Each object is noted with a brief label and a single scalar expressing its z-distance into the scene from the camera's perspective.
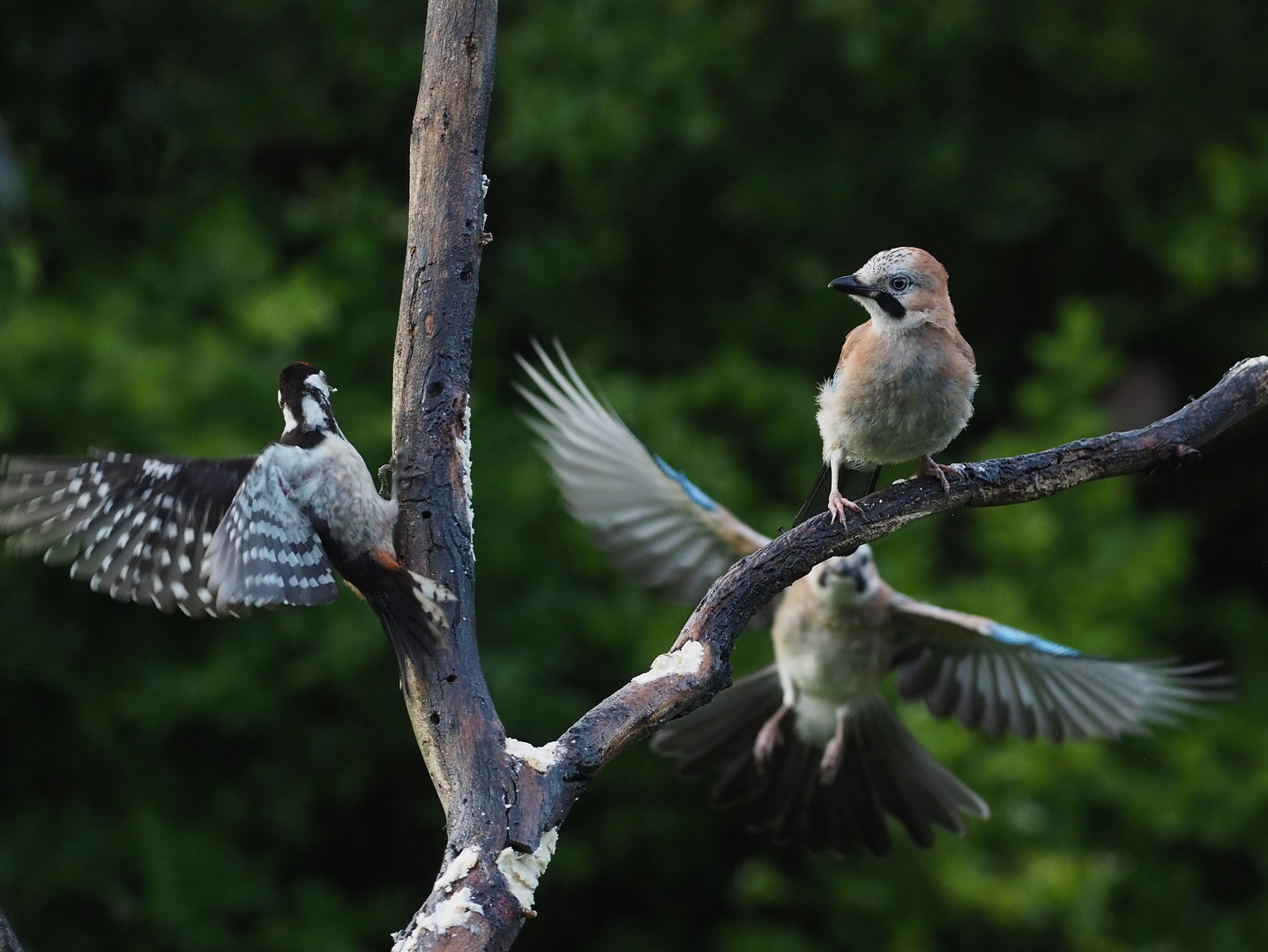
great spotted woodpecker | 5.93
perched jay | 6.28
